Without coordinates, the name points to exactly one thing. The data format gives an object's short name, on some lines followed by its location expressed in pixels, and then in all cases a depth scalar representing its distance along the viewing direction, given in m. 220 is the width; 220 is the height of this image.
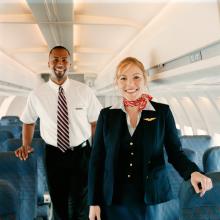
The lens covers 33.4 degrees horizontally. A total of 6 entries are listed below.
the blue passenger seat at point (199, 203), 1.90
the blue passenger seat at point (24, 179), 3.12
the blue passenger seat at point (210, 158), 3.26
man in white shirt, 3.33
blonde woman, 2.15
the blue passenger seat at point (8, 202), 1.93
